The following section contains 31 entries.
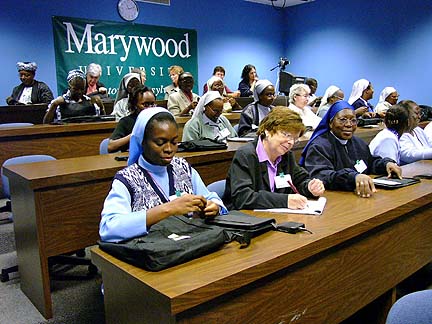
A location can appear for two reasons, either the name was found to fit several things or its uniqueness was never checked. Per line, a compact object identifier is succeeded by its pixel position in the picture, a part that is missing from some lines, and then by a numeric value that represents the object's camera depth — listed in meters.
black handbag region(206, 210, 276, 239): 1.46
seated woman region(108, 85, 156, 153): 3.19
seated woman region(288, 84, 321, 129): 4.92
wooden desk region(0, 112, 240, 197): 3.98
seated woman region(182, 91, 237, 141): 3.57
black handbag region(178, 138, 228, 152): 3.02
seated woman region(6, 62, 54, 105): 5.63
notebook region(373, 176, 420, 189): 2.15
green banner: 6.59
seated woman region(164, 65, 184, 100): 6.94
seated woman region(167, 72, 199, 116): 5.41
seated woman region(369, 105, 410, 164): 2.98
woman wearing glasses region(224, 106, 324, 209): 1.94
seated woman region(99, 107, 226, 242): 1.39
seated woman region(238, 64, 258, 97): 6.88
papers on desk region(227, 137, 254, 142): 3.61
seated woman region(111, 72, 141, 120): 4.33
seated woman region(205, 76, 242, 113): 5.17
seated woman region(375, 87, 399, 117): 6.52
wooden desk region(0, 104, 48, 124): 4.84
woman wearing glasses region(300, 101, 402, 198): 2.42
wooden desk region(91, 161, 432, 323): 1.14
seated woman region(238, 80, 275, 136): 4.11
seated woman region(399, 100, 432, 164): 3.09
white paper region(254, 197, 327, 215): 1.77
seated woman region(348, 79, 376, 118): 5.79
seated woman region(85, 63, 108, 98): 6.19
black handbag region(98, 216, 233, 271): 1.20
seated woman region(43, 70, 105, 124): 4.38
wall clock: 7.08
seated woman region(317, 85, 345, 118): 6.03
